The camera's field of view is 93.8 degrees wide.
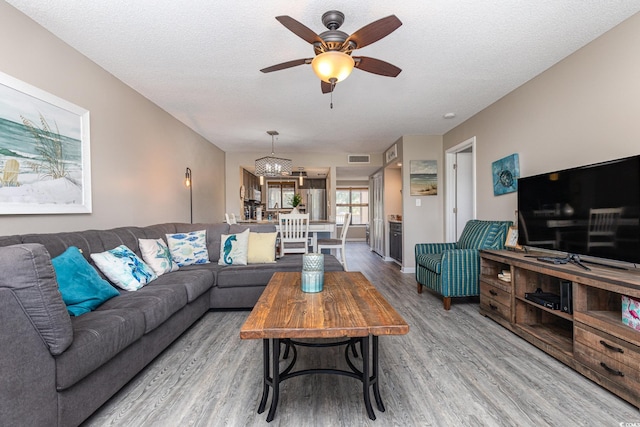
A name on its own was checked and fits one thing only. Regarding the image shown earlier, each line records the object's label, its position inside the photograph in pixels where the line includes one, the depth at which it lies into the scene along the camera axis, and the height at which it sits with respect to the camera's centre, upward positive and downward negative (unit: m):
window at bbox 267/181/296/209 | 9.24 +0.59
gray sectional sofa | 1.19 -0.62
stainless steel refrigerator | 9.44 +0.28
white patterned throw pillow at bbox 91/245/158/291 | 2.29 -0.43
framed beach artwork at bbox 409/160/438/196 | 5.37 +0.58
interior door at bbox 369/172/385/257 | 7.41 -0.10
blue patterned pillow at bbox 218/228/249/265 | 3.47 -0.43
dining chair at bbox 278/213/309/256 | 4.22 -0.27
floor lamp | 4.66 +0.46
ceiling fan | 1.77 +1.09
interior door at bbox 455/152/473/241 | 5.18 +0.36
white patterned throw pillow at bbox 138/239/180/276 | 2.90 -0.42
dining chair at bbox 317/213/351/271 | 4.45 -0.49
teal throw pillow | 1.79 -0.44
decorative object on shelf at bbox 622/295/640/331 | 1.72 -0.60
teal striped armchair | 3.39 -0.63
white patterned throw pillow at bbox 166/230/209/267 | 3.40 -0.41
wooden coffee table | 1.34 -0.52
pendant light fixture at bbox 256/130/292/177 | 5.29 +0.83
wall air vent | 6.98 +1.23
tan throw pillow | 3.57 -0.44
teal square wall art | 3.43 +0.44
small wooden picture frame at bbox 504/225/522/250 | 3.22 -0.31
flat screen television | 1.91 +0.00
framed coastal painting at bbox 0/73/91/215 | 1.99 +0.46
